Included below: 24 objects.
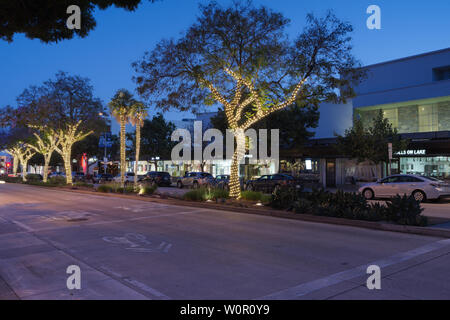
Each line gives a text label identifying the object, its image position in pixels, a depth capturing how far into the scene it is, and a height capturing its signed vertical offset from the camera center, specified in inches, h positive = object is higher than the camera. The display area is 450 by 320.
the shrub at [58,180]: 1411.2 -52.3
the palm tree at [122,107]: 1086.4 +180.9
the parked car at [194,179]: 1314.0 -47.7
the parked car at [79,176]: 1884.6 -49.7
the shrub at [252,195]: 669.7 -55.4
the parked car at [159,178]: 1496.1 -47.4
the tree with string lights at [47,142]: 1299.2 +114.1
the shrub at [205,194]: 704.4 -55.4
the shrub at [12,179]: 1853.5 -64.7
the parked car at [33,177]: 1784.0 -49.8
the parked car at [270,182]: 1035.9 -45.5
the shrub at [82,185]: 1238.3 -62.8
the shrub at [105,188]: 1025.5 -61.3
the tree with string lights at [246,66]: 614.5 +182.2
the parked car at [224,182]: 1011.7 -46.3
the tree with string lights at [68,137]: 1268.1 +111.4
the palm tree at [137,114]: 1079.0 +161.0
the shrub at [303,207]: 511.8 -58.4
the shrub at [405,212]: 407.5 -54.6
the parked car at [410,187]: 691.4 -43.4
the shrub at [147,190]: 895.7 -58.2
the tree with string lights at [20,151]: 1963.7 +97.7
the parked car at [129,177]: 1532.0 -45.9
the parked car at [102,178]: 1750.7 -54.3
